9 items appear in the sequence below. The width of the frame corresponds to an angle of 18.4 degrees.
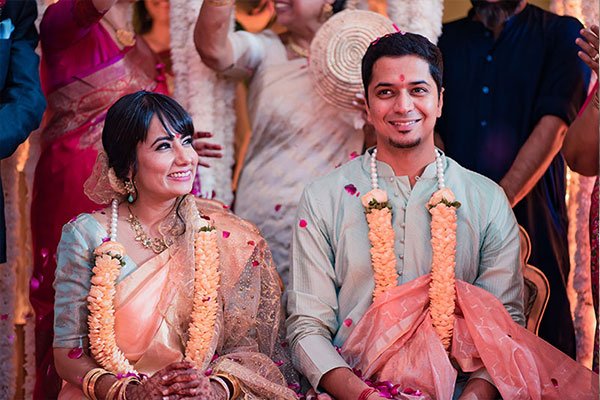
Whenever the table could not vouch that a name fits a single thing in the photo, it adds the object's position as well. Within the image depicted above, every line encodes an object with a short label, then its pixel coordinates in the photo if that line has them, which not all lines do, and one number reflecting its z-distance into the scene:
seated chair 6.99
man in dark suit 7.05
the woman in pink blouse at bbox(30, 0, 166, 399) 7.77
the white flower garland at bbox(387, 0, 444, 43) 8.31
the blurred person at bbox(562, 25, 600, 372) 6.66
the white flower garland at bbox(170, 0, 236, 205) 8.55
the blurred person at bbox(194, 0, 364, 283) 8.38
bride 6.05
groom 6.48
